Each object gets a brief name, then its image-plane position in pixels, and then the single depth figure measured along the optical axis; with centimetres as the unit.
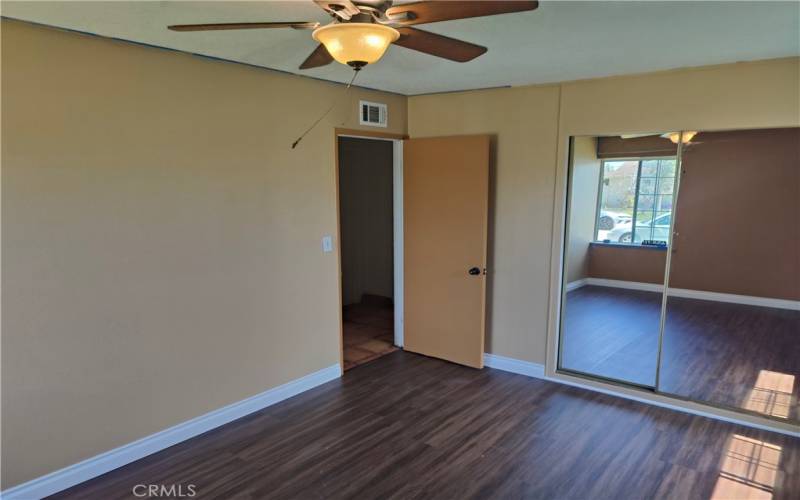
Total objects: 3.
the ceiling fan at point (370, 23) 143
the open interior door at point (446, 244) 381
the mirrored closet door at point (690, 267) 358
